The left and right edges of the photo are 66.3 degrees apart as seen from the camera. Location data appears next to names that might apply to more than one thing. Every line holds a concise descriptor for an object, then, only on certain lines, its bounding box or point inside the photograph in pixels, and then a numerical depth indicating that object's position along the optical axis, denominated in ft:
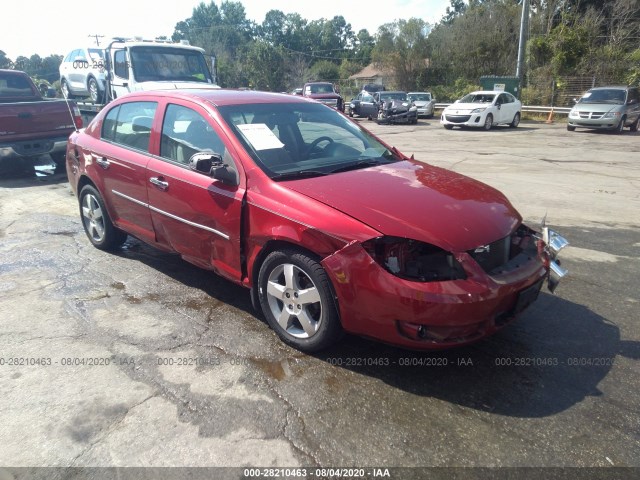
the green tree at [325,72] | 192.10
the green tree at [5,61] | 175.20
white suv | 46.26
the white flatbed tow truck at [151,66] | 37.65
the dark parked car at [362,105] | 82.98
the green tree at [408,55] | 132.77
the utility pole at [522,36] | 79.05
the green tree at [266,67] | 179.73
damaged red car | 9.31
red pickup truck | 28.17
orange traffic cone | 79.36
